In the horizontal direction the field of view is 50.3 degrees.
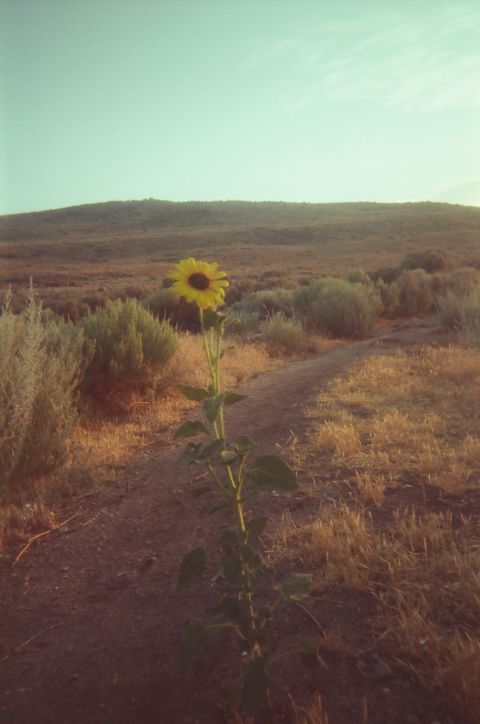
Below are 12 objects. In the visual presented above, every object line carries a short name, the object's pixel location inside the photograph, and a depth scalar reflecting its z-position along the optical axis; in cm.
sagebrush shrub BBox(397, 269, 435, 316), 1617
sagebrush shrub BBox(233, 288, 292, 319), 1527
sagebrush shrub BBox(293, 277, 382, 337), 1254
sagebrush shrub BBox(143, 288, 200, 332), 1490
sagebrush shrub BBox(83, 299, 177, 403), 608
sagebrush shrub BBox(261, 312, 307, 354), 1045
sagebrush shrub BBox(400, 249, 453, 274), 2318
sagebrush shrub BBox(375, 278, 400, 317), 1572
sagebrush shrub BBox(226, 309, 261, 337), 1258
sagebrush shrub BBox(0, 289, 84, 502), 351
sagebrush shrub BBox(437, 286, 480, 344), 846
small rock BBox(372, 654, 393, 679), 183
